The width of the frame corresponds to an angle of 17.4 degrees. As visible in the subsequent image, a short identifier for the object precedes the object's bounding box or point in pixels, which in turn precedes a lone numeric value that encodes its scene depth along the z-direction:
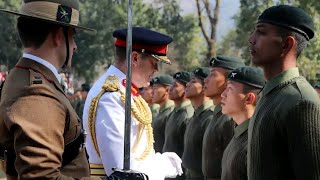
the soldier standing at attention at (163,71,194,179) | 14.45
